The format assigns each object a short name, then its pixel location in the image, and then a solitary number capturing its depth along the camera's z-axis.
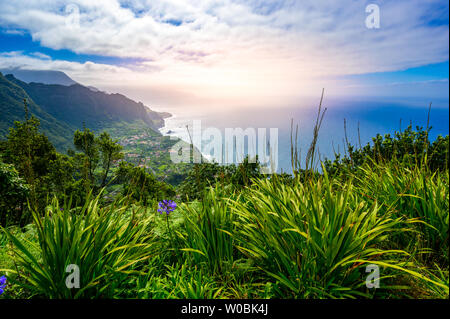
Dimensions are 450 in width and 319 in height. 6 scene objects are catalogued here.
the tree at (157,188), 14.18
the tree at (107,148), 12.33
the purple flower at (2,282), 1.36
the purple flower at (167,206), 2.53
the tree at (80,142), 10.01
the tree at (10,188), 5.07
